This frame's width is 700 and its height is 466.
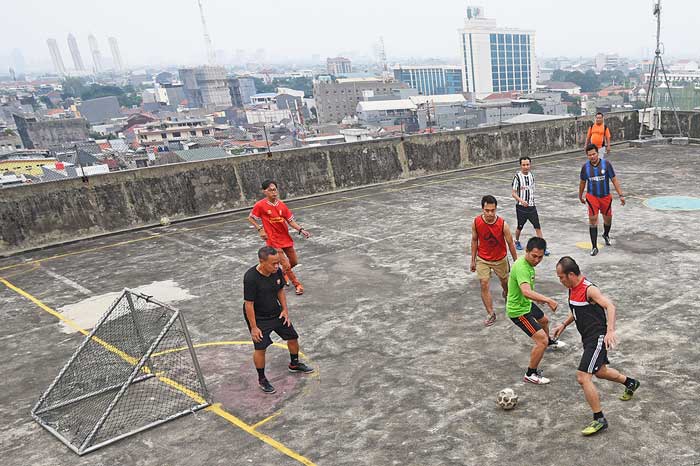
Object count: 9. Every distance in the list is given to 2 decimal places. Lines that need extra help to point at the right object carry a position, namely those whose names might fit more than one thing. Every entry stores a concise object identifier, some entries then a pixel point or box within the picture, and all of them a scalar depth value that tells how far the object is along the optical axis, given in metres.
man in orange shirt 13.32
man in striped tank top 9.85
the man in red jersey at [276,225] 8.98
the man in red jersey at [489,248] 7.22
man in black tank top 4.90
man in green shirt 5.65
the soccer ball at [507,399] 5.40
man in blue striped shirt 9.67
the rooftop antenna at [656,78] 19.38
